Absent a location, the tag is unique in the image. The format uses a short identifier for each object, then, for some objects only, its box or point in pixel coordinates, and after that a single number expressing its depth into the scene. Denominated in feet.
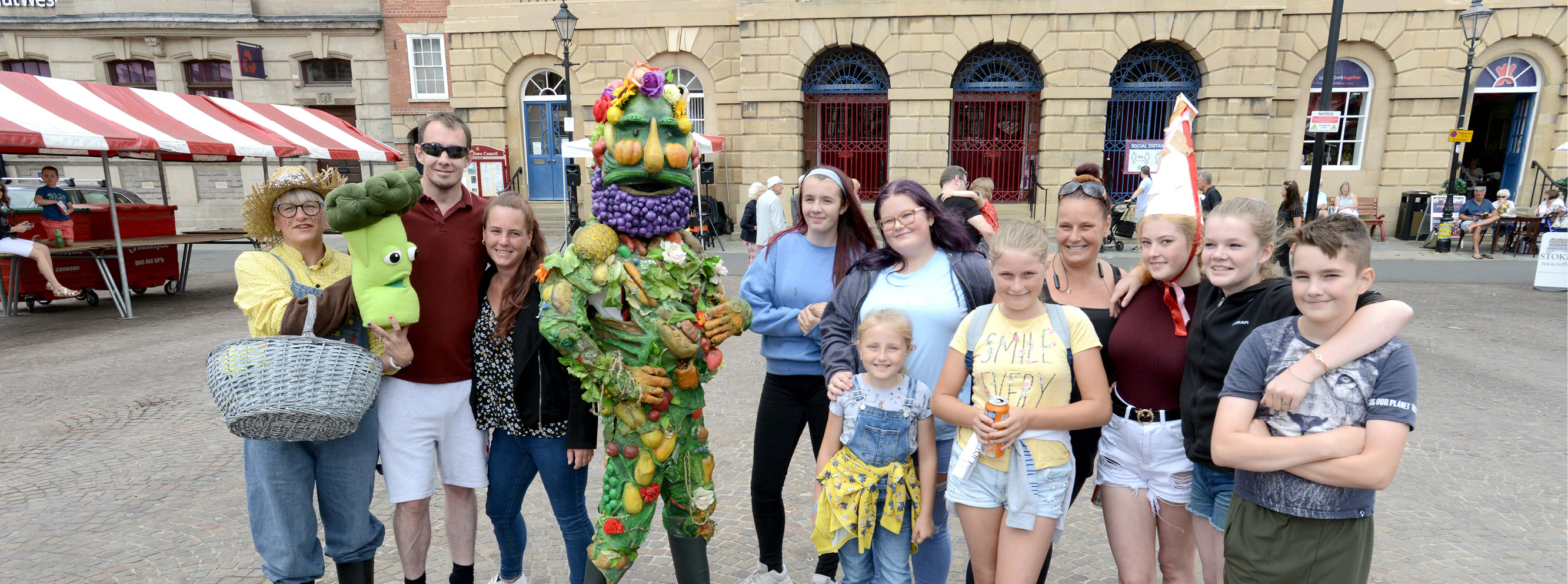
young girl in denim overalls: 8.29
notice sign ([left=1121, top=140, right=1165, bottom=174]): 47.96
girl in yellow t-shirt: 7.74
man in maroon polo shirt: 9.07
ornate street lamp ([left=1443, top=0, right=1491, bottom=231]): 39.09
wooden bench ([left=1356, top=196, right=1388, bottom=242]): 48.42
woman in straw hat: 8.29
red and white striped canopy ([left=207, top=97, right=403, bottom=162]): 35.99
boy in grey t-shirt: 6.10
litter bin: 47.44
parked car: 35.81
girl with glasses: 8.72
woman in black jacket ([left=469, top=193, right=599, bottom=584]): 8.99
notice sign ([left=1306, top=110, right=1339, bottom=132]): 30.48
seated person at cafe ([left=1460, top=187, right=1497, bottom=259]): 43.06
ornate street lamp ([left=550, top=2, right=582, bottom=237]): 42.14
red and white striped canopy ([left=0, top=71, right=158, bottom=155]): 23.90
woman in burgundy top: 7.89
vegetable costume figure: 8.43
